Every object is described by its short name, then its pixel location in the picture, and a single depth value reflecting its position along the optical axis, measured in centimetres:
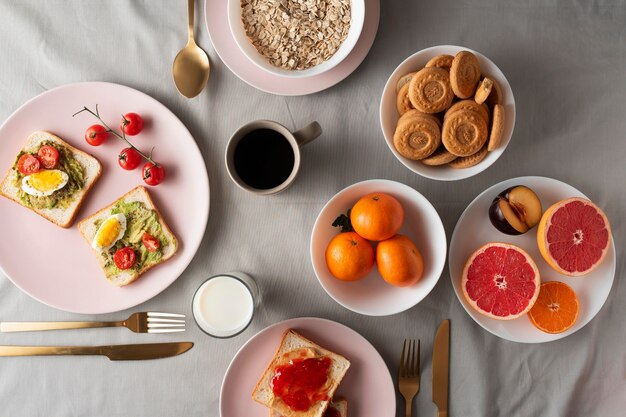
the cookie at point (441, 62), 114
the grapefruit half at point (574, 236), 118
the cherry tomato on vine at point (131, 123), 125
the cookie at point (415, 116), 114
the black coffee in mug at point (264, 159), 120
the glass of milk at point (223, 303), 122
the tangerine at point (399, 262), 113
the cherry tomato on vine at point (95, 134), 127
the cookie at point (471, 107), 112
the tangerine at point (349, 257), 114
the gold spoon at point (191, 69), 129
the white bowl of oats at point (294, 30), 123
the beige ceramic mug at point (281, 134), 118
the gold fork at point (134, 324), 129
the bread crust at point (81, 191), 128
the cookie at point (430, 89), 112
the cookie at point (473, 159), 115
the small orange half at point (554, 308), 121
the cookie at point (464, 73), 110
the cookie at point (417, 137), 113
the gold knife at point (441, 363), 128
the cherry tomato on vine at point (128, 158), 126
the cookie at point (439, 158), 115
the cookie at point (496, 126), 111
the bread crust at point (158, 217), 126
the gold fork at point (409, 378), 128
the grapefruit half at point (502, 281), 118
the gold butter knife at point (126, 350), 129
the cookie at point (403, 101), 116
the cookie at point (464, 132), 111
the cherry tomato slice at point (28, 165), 127
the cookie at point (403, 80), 117
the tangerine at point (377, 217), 113
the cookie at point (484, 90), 110
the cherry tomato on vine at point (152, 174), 125
